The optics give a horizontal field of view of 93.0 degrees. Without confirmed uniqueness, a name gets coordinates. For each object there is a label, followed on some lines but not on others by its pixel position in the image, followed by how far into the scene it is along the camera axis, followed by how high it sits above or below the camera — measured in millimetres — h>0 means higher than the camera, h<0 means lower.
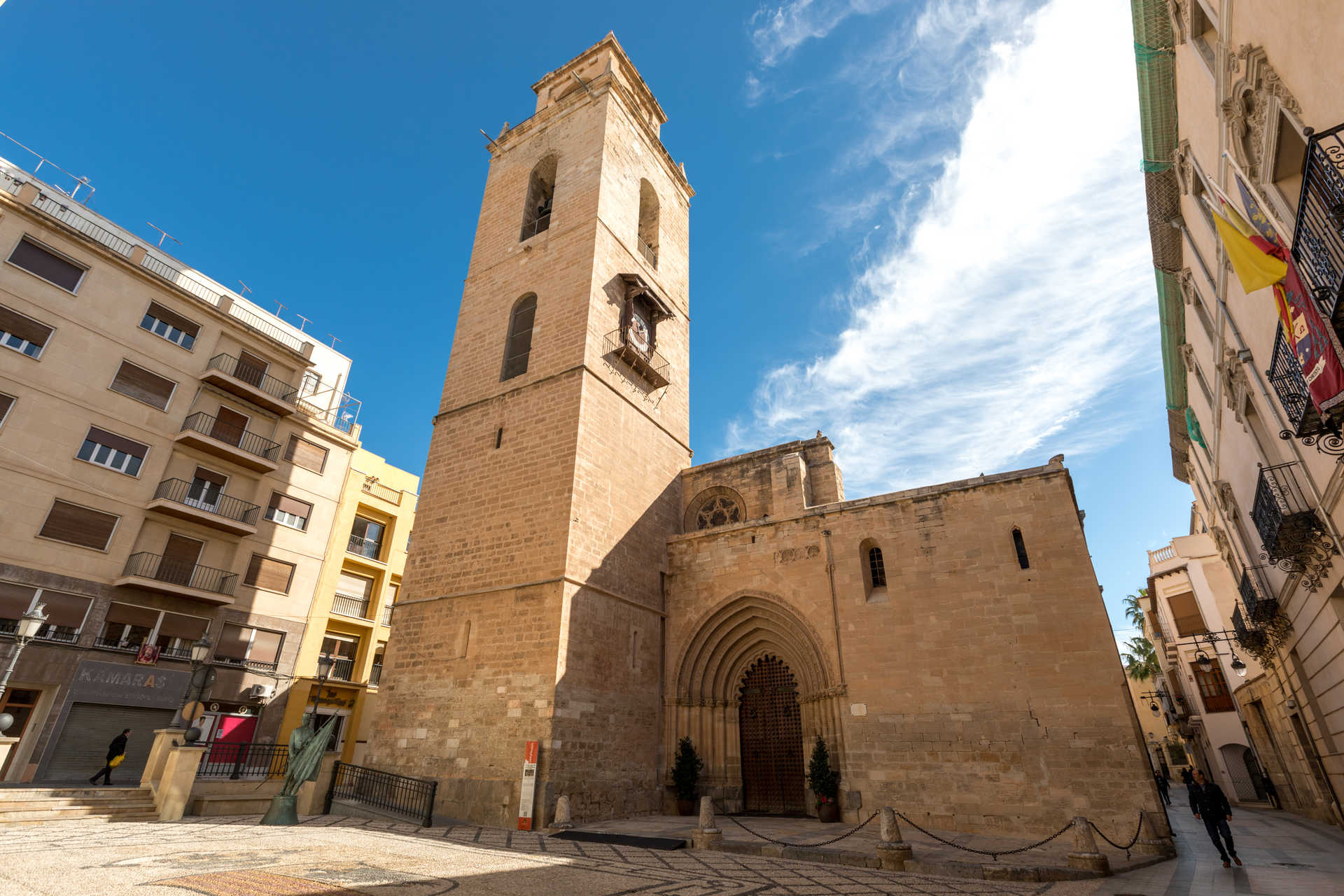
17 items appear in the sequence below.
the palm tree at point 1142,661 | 30875 +4958
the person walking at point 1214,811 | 7582 -406
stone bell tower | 10812 +4988
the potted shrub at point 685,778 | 11938 -181
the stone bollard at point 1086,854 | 7078 -826
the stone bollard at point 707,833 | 8609 -805
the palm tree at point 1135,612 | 33750 +7632
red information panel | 9578 -316
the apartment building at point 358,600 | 18328 +4617
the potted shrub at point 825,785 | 10781 -249
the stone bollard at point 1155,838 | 8453 -798
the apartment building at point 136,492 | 13039 +5775
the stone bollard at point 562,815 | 9602 -670
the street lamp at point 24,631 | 9211 +1668
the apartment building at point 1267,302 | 4980 +4848
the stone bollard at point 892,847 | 7486 -825
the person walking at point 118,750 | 11453 +169
